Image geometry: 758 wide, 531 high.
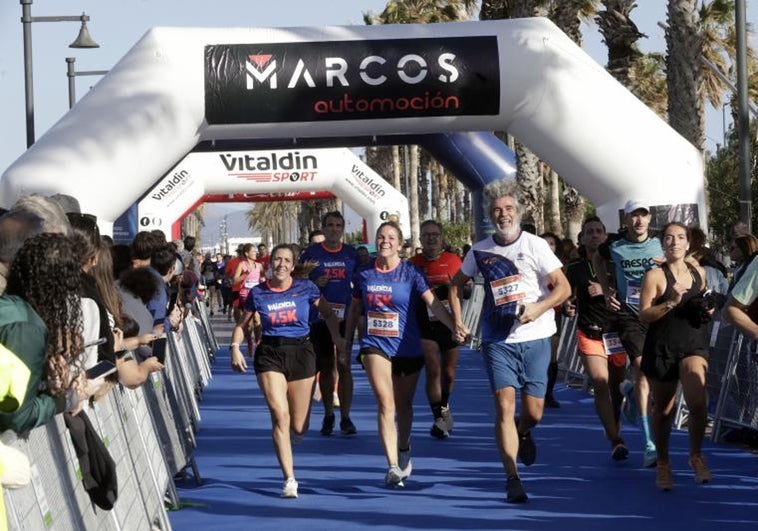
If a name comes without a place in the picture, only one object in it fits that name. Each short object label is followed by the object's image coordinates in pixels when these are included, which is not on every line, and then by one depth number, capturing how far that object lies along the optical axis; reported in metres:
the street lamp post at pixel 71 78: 29.38
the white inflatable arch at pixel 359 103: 15.55
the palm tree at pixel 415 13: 51.16
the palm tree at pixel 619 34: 22.59
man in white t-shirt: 9.45
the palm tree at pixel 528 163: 23.44
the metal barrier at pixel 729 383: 11.60
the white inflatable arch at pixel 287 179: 34.59
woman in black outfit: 9.62
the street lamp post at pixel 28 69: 23.47
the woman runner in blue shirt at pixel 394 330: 10.34
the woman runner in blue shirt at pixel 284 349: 10.07
